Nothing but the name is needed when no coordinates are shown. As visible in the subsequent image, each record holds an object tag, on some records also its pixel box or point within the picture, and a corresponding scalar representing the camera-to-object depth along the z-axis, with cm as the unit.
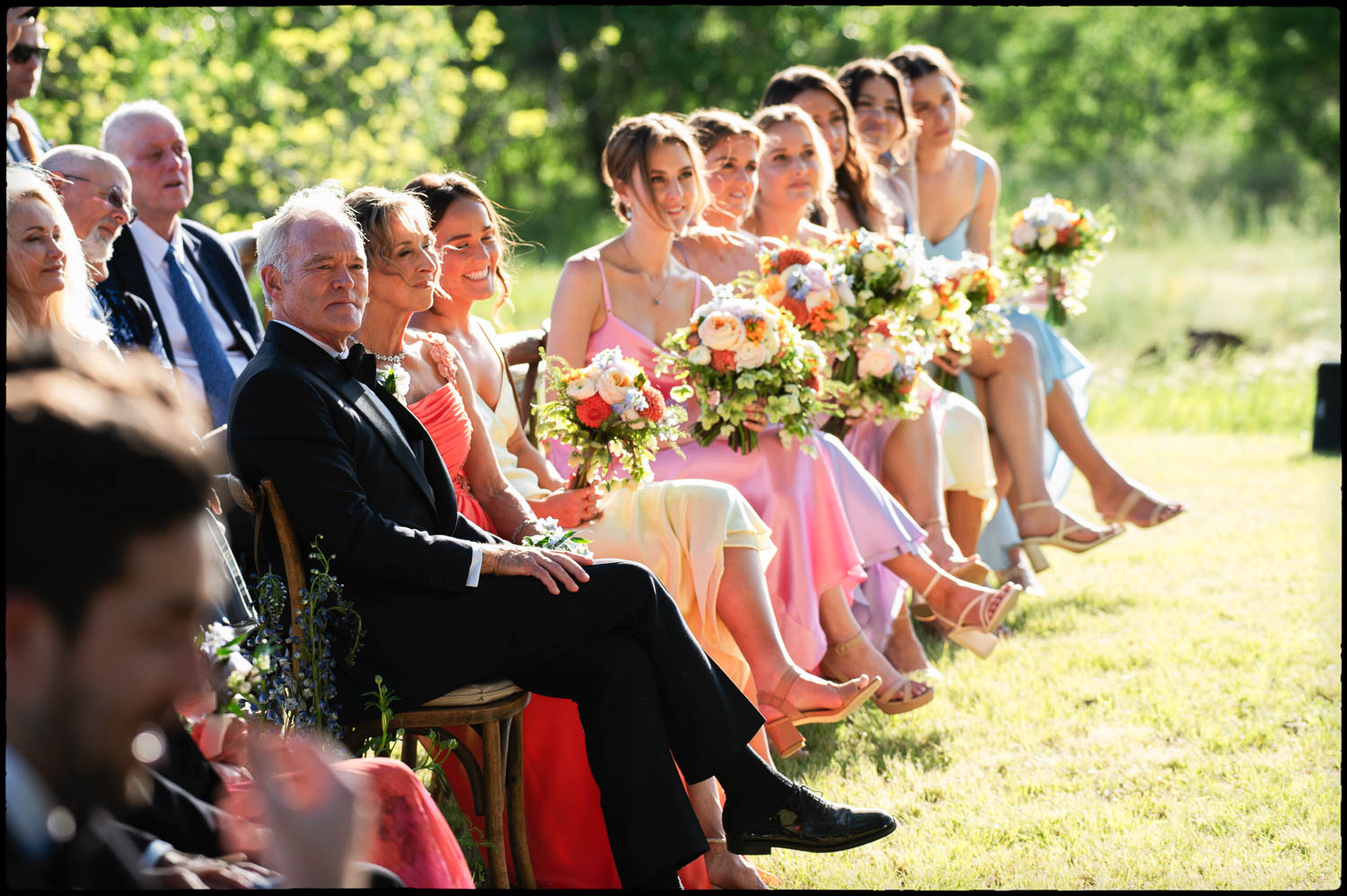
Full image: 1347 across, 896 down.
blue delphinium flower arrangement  621
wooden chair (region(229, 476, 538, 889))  630
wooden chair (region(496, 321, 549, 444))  1025
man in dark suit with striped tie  937
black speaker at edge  1967
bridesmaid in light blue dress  1269
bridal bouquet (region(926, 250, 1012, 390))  1170
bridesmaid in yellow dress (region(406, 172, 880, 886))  830
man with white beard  826
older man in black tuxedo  633
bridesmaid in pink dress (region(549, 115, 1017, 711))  950
